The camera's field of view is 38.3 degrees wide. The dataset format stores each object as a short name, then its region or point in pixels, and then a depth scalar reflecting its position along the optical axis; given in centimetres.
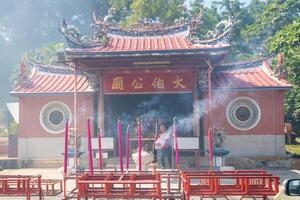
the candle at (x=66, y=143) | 900
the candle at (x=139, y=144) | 958
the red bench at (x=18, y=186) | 920
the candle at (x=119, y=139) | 980
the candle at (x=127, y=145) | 1021
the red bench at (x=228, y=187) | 829
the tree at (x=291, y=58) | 1942
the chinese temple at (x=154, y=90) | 1650
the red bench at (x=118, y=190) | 792
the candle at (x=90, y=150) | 924
